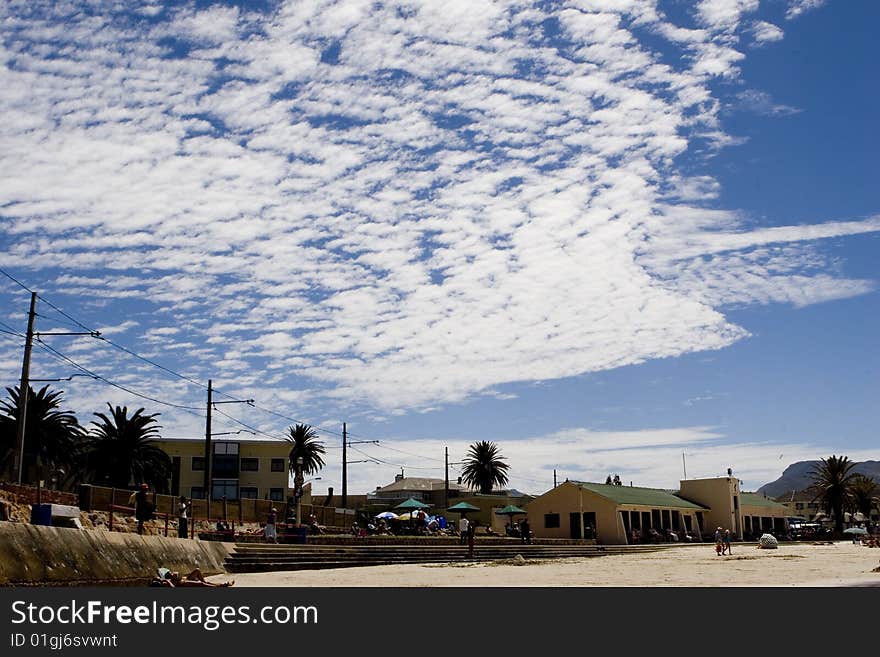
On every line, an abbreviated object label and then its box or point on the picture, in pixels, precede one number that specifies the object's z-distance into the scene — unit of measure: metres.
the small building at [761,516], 67.88
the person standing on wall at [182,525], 25.41
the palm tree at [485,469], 96.25
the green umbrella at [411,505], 49.92
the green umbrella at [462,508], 45.16
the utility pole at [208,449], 42.22
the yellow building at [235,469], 71.53
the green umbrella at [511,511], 53.03
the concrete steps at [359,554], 26.72
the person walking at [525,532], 42.16
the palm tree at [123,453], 54.91
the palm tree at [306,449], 81.50
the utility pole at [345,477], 67.12
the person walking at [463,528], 35.56
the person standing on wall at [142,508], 22.89
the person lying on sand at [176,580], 16.66
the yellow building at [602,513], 53.53
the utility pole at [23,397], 27.31
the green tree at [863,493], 77.50
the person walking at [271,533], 31.41
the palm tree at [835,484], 71.50
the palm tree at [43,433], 48.88
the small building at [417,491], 98.19
